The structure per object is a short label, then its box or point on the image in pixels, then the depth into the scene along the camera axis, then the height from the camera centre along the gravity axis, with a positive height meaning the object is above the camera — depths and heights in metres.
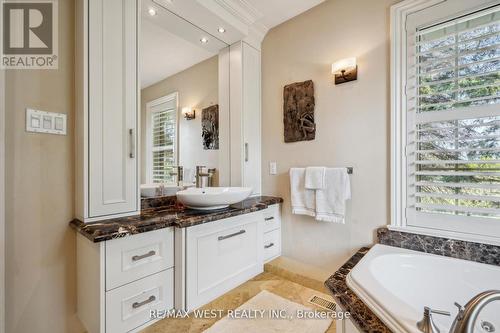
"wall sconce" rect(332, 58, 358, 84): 1.83 +0.77
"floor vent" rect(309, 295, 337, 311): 1.69 -1.04
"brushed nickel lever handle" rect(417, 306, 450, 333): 0.79 -0.56
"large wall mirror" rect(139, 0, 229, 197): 1.85 +0.57
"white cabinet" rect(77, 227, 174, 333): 1.22 -0.67
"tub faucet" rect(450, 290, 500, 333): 0.68 -0.44
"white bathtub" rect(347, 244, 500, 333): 1.09 -0.64
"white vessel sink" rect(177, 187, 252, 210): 1.67 -0.25
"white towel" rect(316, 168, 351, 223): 1.86 -0.26
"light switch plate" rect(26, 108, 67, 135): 1.27 +0.25
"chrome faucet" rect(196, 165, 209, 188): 2.21 -0.10
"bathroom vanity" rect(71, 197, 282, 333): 1.24 -0.62
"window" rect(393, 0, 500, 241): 1.36 +0.28
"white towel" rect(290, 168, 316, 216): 2.08 -0.26
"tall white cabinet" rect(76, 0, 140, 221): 1.34 +0.34
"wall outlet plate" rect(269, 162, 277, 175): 2.44 -0.04
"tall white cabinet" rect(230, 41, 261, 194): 2.33 +0.52
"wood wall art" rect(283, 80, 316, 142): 2.13 +0.51
